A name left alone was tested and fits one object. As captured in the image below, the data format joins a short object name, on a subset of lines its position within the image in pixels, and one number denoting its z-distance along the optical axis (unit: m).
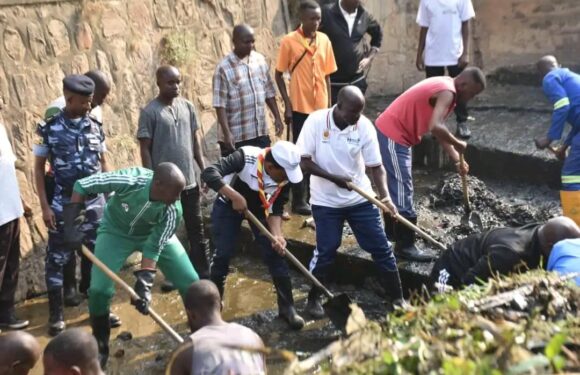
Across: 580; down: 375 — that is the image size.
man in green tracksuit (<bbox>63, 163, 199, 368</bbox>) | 5.13
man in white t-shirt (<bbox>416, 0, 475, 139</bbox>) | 8.89
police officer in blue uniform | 5.86
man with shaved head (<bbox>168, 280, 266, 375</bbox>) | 3.54
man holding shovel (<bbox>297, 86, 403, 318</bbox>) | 5.90
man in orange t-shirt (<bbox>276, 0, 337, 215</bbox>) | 7.61
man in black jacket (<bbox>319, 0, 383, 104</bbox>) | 8.18
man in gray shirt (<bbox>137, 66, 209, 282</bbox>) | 6.44
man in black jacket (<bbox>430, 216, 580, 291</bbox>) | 4.91
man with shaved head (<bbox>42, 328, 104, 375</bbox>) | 3.70
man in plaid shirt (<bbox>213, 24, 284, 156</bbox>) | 7.15
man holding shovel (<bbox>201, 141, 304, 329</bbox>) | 5.44
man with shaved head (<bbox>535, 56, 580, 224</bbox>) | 6.57
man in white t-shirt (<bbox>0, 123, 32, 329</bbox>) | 5.94
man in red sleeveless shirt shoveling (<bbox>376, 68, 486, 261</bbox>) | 6.38
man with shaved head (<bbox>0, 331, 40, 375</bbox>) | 3.95
